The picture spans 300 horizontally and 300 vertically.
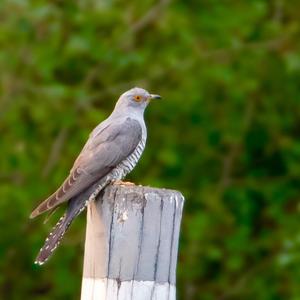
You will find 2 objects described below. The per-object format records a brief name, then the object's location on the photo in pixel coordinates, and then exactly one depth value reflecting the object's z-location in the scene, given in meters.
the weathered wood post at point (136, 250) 8.10
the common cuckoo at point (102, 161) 9.71
